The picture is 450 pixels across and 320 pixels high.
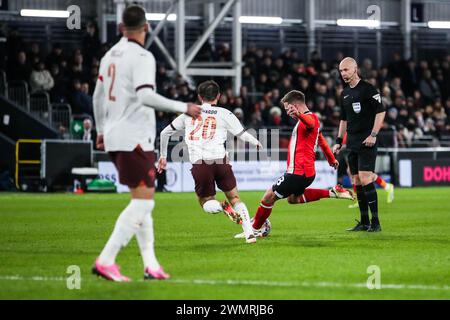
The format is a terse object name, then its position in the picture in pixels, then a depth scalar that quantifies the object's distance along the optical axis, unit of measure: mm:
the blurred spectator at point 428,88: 41594
